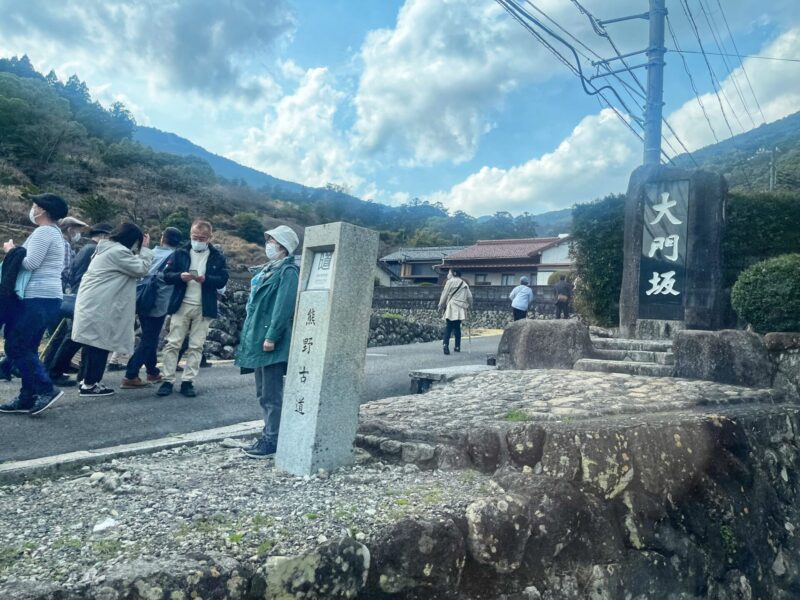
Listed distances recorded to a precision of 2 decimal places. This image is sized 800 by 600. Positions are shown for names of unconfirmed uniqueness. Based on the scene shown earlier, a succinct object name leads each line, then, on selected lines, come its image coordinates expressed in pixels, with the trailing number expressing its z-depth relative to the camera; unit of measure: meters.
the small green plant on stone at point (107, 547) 2.45
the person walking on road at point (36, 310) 4.93
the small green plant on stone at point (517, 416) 4.49
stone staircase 7.08
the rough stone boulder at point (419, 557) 2.75
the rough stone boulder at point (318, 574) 2.43
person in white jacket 13.52
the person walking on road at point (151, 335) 6.42
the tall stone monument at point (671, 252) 9.14
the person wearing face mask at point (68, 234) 6.71
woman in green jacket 4.15
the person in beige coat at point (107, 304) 5.73
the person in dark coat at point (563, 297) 17.19
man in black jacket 6.22
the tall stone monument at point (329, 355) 3.67
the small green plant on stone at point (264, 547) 2.52
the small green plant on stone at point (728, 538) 4.18
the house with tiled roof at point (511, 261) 34.72
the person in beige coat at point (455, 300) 11.35
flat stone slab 7.40
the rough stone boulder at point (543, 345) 7.77
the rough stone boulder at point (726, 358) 6.48
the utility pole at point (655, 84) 12.12
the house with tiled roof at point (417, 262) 42.12
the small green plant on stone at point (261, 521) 2.79
